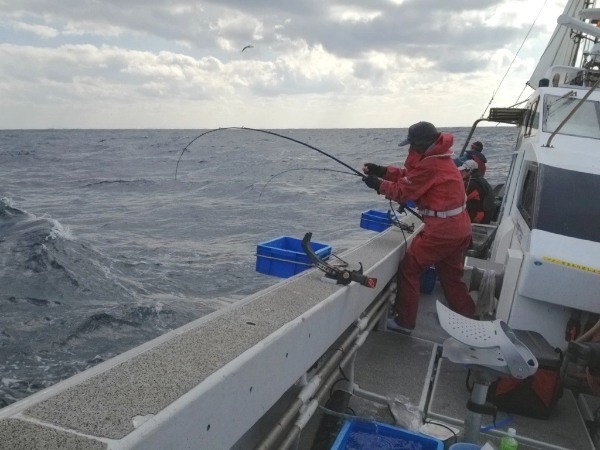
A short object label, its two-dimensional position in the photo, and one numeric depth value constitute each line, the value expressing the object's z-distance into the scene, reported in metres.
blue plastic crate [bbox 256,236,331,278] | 3.62
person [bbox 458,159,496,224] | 7.84
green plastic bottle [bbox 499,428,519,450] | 2.40
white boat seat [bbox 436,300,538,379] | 2.31
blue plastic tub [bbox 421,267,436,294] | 5.68
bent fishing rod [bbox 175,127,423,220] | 4.02
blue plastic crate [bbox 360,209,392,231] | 6.16
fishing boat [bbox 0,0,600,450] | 1.51
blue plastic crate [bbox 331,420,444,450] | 2.54
